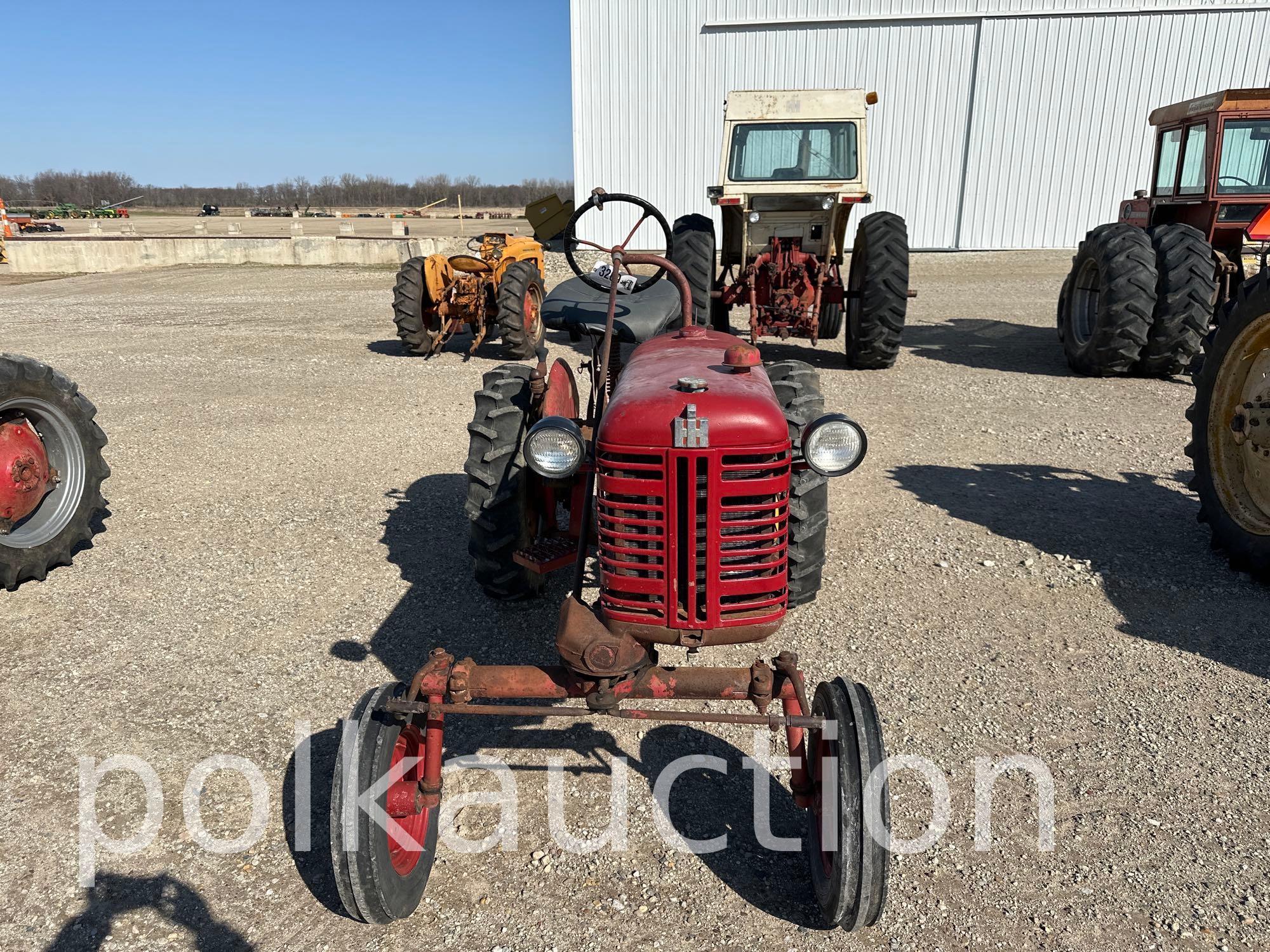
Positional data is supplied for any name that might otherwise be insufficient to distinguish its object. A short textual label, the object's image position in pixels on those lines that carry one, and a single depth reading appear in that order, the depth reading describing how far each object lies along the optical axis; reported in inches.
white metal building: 698.8
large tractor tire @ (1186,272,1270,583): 165.6
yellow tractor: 373.1
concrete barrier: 847.1
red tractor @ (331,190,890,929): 89.1
